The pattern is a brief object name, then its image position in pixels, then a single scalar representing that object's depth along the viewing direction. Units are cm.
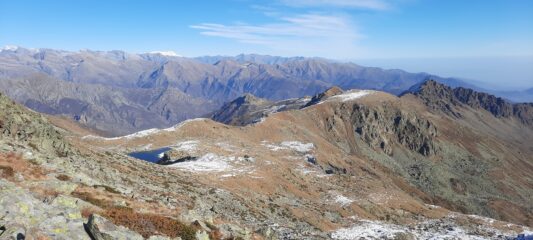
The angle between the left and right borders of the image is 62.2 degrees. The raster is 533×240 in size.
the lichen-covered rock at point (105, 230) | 2256
